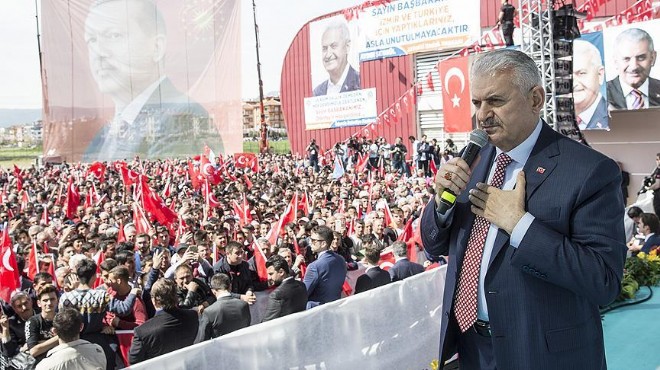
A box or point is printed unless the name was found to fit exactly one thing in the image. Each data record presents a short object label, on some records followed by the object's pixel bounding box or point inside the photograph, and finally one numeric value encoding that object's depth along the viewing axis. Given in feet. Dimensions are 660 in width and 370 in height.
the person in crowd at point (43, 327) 16.07
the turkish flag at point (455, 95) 66.85
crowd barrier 13.74
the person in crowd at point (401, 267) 24.17
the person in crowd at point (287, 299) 19.93
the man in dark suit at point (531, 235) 6.03
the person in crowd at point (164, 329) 16.08
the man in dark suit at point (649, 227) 26.40
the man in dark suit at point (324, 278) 22.59
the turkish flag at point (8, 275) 22.41
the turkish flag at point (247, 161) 79.28
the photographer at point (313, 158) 87.61
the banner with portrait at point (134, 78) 115.96
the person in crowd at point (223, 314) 18.47
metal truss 40.52
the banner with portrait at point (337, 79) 102.78
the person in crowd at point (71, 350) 13.42
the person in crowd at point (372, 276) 22.99
